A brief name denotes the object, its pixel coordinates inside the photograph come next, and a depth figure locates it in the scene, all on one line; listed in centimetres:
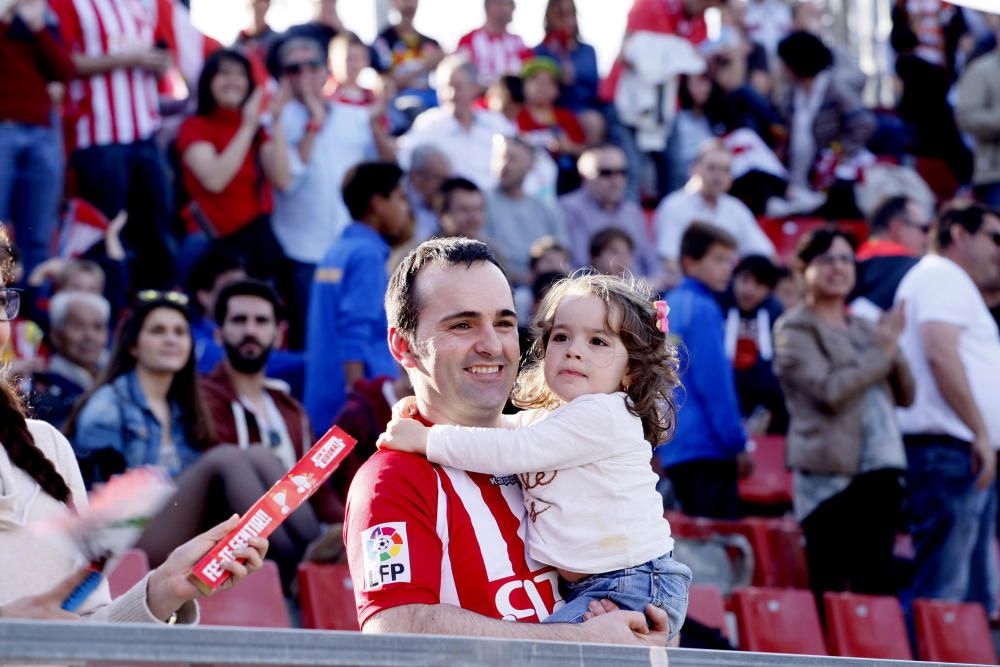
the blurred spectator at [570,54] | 2611
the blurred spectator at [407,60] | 2362
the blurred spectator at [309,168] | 1895
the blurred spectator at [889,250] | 1892
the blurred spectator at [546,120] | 2441
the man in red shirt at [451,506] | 610
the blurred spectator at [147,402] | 1235
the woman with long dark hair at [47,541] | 560
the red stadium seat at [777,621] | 1347
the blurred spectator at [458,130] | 2125
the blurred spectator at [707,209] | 2259
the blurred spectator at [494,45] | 2533
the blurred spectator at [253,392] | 1345
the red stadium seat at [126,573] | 1073
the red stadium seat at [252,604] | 1134
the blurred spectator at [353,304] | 1484
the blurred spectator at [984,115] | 2433
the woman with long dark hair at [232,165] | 1830
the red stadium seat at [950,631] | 1407
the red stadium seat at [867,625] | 1377
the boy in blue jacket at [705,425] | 1569
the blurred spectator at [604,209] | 2203
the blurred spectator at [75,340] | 1423
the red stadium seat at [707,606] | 1292
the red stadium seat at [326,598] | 1165
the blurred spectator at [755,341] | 1923
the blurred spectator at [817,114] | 2820
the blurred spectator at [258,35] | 2184
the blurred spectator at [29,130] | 1694
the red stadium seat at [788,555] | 1534
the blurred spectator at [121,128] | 1814
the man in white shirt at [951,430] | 1463
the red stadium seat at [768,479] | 1806
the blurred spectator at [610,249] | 1915
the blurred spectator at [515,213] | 2005
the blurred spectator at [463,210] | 1773
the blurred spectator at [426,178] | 1970
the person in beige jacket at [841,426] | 1431
